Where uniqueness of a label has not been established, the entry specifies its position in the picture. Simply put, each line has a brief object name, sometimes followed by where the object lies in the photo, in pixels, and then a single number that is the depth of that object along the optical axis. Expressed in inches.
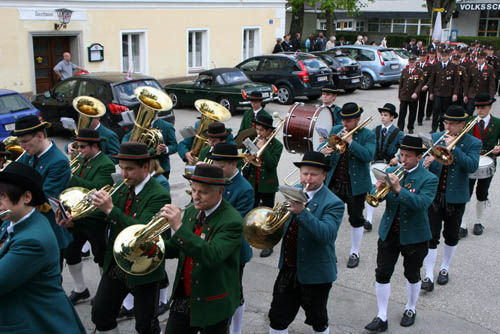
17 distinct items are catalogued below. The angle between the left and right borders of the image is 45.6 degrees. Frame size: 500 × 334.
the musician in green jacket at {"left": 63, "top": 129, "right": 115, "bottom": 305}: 232.4
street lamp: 741.3
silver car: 927.7
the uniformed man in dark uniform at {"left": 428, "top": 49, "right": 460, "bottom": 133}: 613.3
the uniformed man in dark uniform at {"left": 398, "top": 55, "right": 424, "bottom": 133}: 618.2
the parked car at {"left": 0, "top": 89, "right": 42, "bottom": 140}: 482.3
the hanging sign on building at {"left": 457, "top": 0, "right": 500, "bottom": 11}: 1716.3
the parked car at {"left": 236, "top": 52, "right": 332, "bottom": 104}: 773.3
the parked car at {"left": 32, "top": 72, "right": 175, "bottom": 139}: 533.3
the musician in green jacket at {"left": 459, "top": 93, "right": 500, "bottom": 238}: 333.7
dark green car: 690.8
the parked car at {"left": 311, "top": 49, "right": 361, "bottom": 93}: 860.0
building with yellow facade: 724.0
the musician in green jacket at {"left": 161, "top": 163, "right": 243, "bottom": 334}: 169.2
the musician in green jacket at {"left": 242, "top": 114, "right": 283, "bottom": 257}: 301.4
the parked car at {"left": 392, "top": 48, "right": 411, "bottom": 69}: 951.6
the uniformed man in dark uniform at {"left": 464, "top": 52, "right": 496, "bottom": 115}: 610.9
